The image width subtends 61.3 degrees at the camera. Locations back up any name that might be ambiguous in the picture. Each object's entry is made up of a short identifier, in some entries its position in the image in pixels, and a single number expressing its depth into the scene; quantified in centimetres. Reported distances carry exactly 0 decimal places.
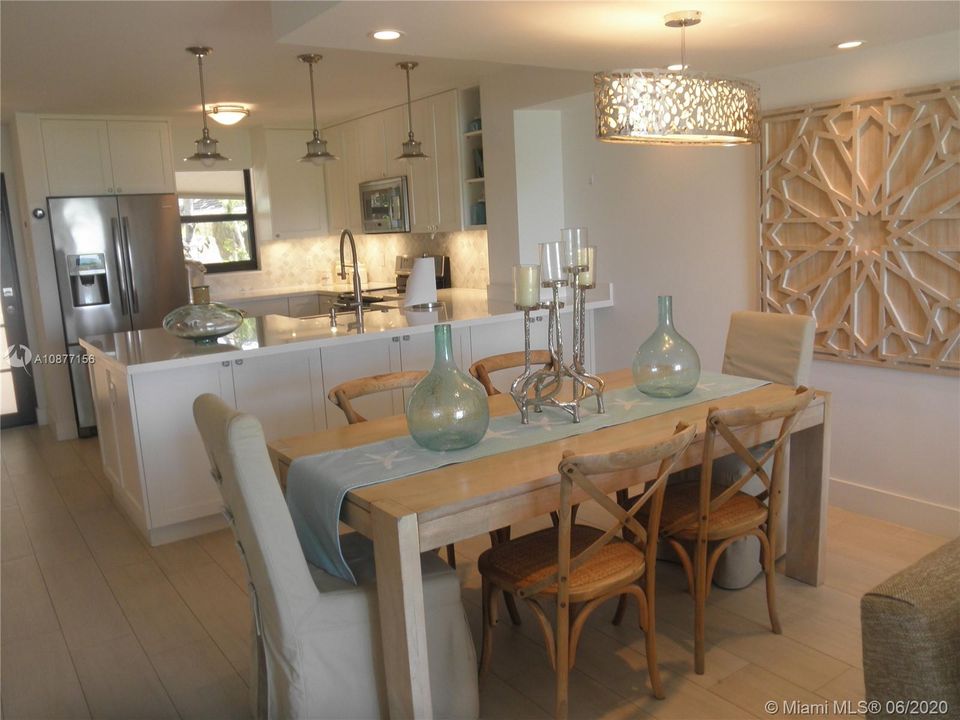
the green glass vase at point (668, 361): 290
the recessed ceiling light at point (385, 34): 288
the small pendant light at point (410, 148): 485
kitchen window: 729
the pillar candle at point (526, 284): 255
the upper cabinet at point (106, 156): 583
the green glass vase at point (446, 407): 239
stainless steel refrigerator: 584
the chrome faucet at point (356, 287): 475
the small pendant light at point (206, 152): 450
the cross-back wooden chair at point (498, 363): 327
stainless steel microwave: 648
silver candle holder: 265
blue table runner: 222
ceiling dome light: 525
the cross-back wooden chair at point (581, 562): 205
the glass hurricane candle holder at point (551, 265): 264
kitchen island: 372
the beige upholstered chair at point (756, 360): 305
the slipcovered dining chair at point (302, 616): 197
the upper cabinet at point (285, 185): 721
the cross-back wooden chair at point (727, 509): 239
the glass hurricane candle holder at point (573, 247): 269
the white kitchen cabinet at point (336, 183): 733
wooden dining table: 200
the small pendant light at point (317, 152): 462
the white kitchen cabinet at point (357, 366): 409
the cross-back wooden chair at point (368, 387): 289
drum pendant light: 241
